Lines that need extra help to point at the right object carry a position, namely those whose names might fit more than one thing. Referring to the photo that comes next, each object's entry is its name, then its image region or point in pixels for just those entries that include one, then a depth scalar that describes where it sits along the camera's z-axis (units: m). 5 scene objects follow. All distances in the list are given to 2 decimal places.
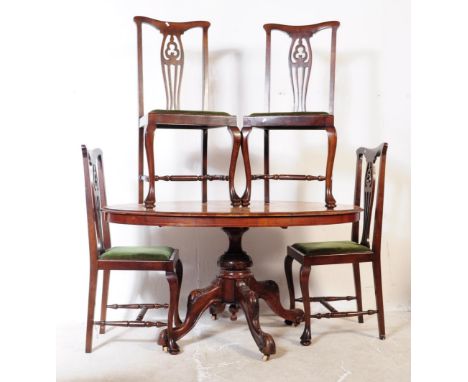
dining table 2.10
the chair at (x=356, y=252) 2.48
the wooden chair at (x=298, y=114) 2.45
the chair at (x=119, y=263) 2.36
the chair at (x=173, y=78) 2.66
